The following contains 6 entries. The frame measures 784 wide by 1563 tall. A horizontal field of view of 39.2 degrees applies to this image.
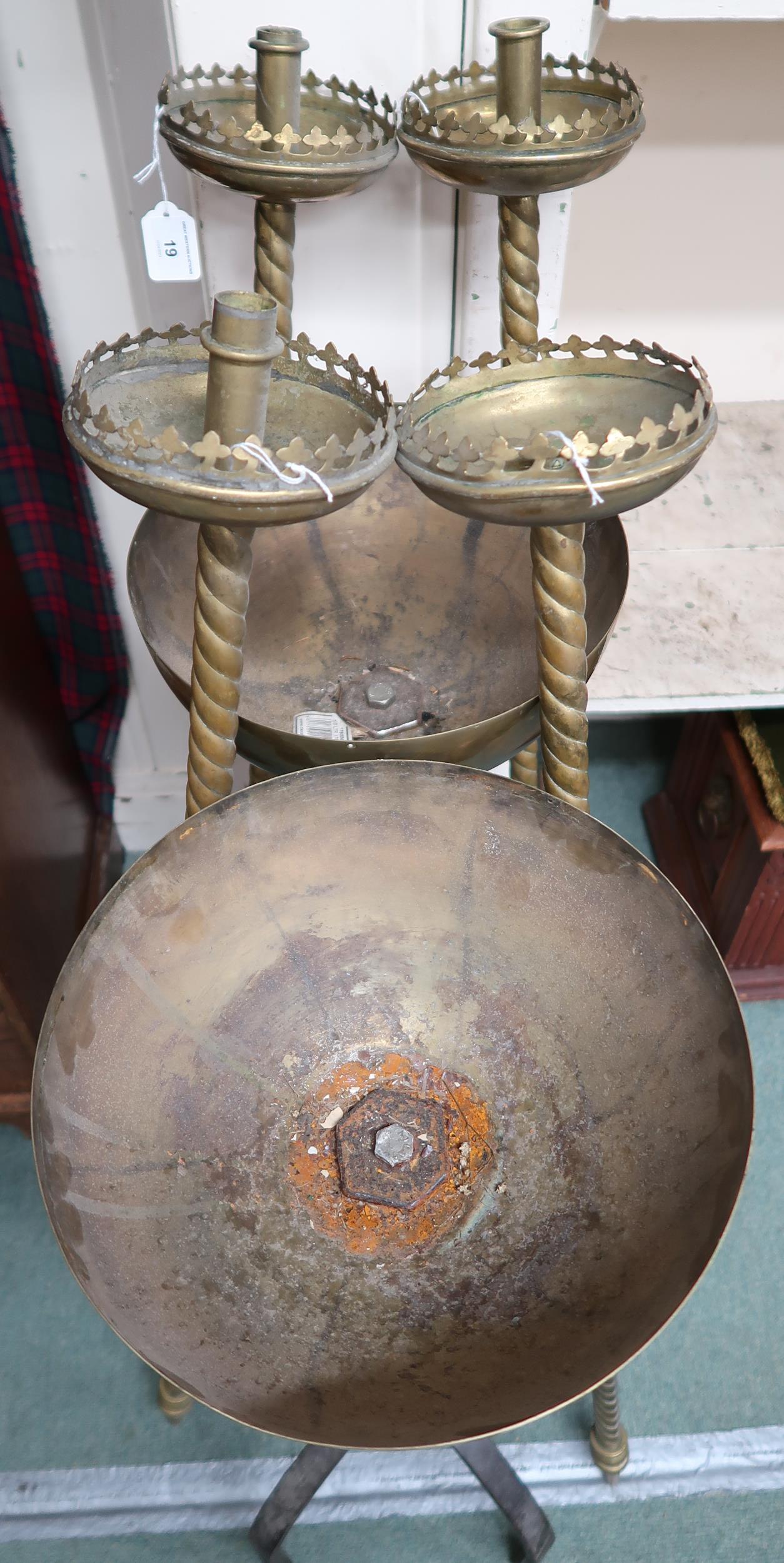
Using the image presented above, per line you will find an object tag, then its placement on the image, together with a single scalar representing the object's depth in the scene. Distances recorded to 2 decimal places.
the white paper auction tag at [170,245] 0.92
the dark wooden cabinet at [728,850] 1.54
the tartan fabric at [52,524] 1.32
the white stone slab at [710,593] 1.36
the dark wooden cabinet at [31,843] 1.33
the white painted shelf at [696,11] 0.89
